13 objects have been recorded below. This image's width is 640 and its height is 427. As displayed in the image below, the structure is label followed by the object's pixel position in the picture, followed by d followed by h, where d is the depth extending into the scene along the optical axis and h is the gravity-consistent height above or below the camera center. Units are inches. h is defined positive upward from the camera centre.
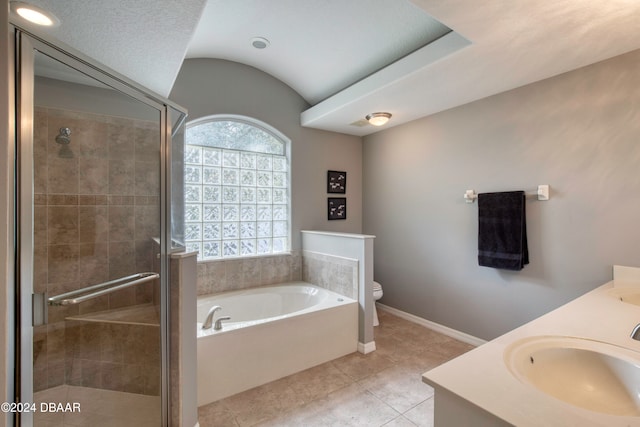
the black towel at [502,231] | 94.7 -6.0
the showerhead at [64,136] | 68.0 +19.5
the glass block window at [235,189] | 117.6 +11.5
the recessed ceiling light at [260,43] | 102.8 +63.5
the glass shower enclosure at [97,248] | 51.7 -8.0
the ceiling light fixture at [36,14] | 45.8 +36.9
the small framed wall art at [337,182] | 148.5 +17.0
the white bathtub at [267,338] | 79.4 -39.6
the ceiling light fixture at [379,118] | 120.2 +40.5
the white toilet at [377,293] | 126.8 -35.7
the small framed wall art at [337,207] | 148.9 +3.7
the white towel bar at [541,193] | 90.0 +6.3
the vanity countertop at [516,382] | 25.2 -17.9
